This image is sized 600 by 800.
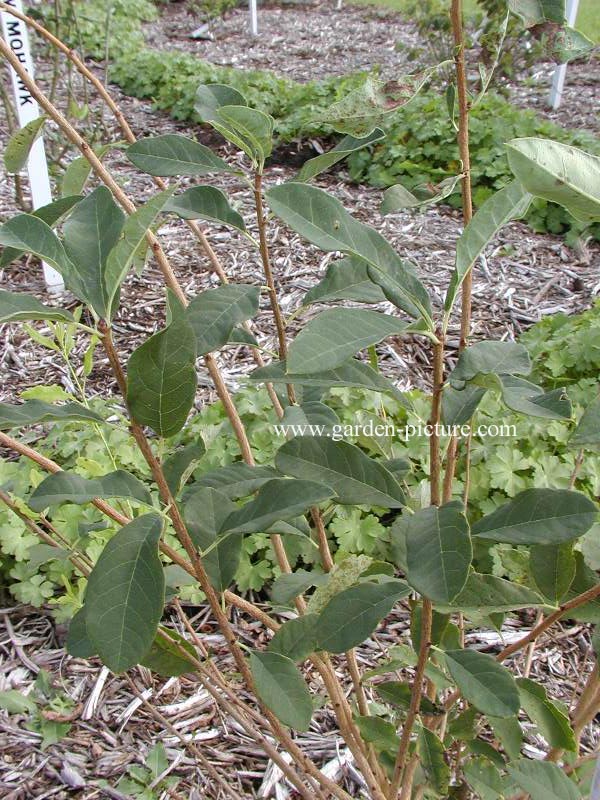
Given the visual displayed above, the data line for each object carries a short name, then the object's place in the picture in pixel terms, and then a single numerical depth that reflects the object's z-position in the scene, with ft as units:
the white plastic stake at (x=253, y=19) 33.73
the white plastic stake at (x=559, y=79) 19.79
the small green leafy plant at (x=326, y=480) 2.23
